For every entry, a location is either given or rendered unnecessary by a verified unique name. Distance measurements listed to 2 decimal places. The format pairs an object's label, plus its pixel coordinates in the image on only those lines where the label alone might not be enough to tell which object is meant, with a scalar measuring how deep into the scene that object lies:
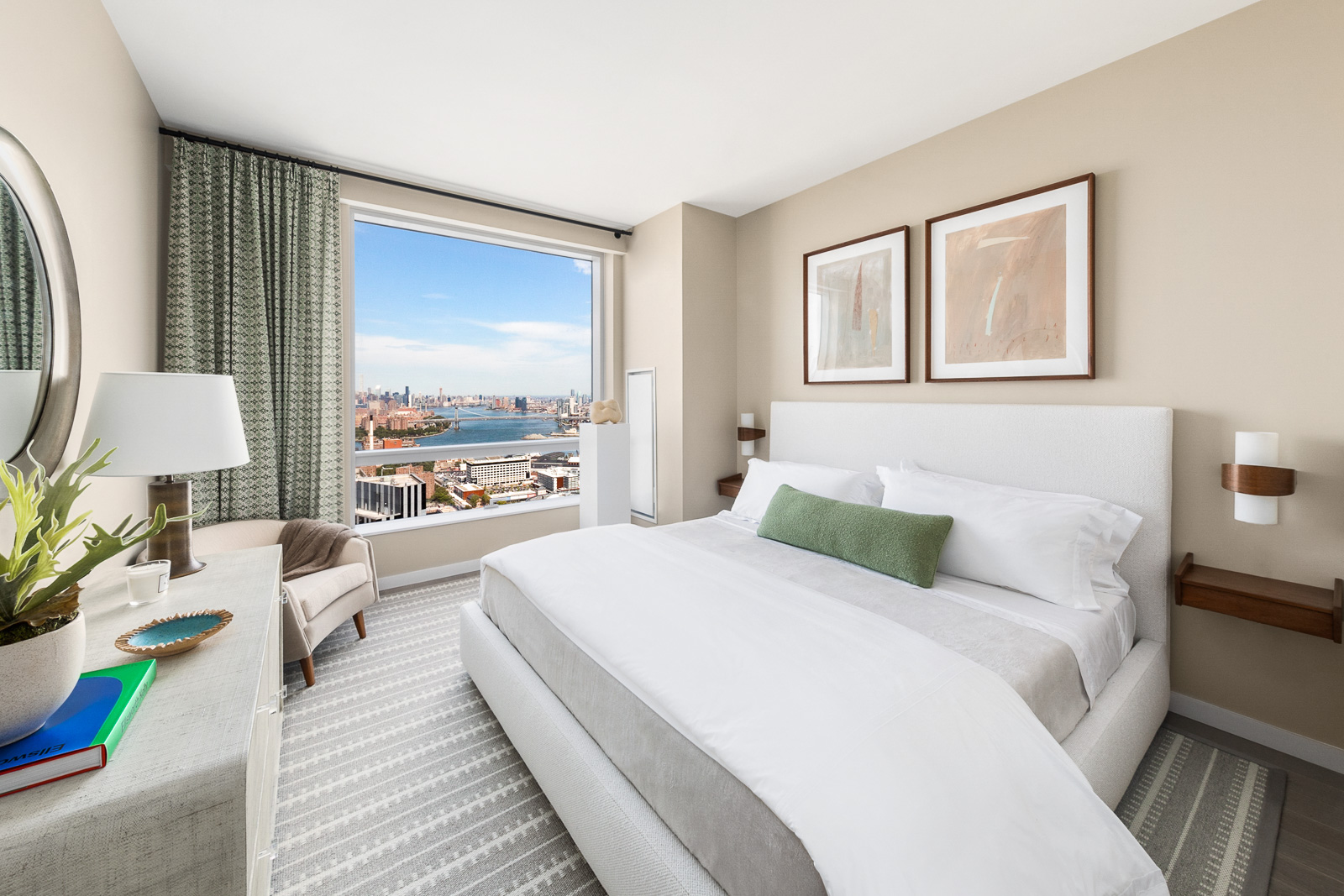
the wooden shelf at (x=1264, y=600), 1.69
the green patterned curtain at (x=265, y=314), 2.78
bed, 1.14
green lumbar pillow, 2.10
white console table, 0.75
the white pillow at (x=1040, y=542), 1.97
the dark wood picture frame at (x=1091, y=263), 2.28
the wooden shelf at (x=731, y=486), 3.87
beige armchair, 2.29
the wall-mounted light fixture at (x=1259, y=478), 1.79
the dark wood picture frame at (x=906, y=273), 2.96
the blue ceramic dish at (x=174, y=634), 1.17
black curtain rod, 2.77
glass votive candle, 1.47
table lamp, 1.54
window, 3.62
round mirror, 1.28
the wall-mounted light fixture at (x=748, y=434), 3.90
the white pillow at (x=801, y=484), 2.77
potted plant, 0.81
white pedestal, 3.83
